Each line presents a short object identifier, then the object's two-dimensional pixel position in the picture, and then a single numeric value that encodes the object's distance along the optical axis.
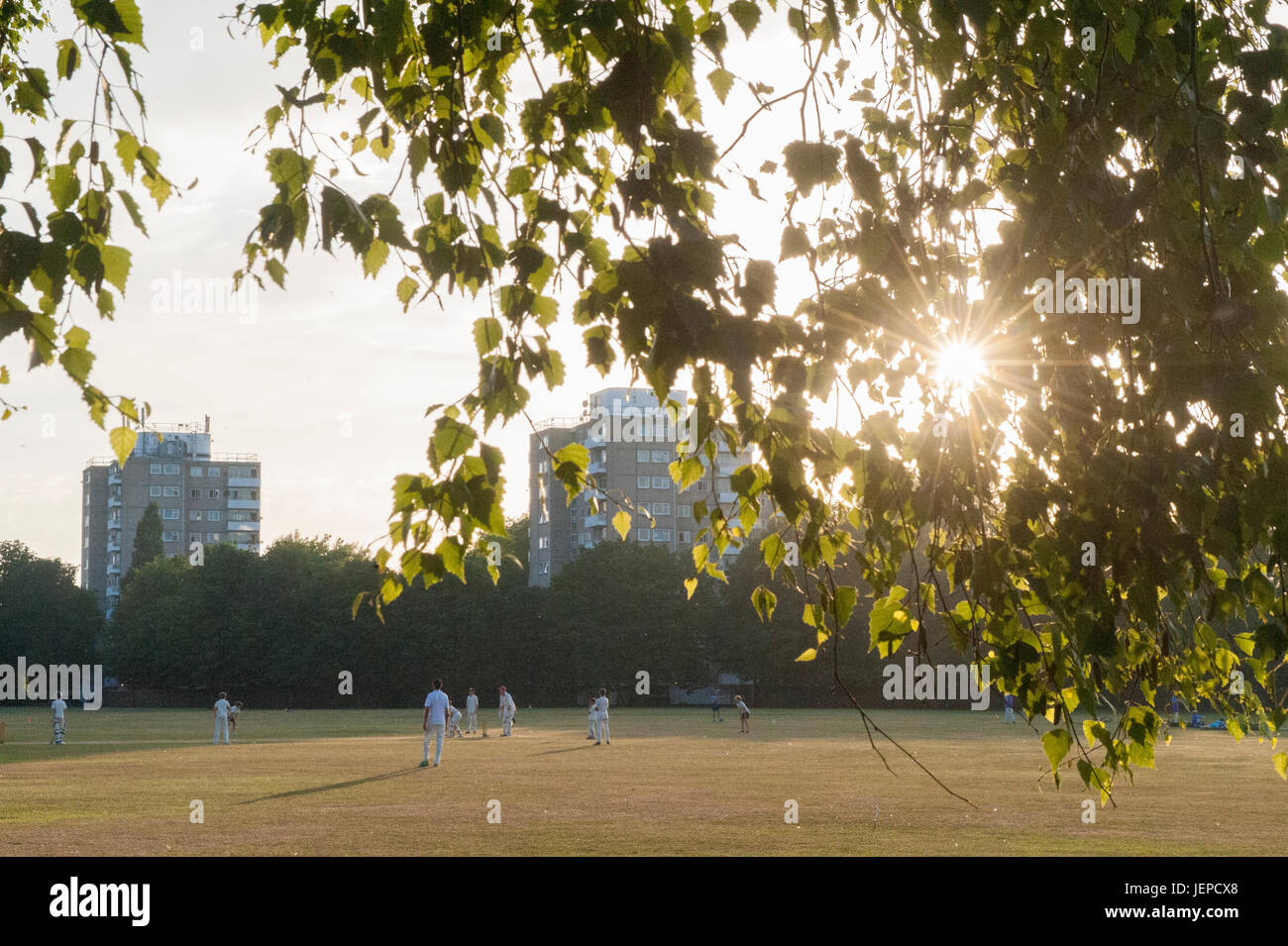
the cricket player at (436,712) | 30.17
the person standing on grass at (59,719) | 41.25
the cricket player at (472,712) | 47.53
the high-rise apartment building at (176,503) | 154.38
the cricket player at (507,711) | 46.44
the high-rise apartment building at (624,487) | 124.64
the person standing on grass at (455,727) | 43.60
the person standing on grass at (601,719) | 40.06
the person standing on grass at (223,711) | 40.06
